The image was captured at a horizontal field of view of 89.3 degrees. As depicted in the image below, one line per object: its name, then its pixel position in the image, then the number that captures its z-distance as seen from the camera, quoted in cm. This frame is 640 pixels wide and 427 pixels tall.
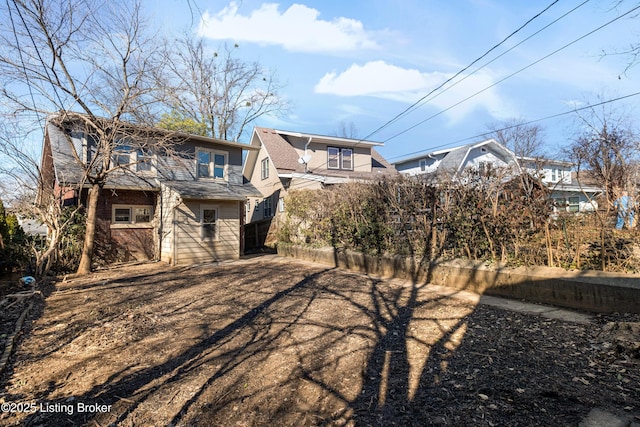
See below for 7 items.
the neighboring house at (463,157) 2191
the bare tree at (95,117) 847
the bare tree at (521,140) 2442
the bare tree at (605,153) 1319
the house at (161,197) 1073
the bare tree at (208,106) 2311
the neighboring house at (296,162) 1723
